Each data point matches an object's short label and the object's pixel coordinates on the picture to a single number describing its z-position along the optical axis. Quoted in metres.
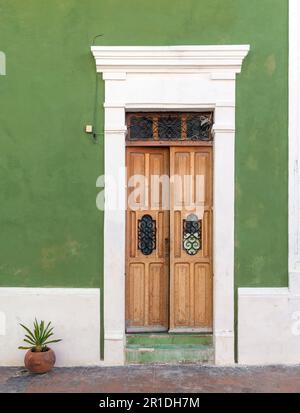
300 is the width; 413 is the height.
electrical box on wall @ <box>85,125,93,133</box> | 5.40
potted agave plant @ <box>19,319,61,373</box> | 5.04
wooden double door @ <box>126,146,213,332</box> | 5.66
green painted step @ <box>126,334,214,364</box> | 5.43
